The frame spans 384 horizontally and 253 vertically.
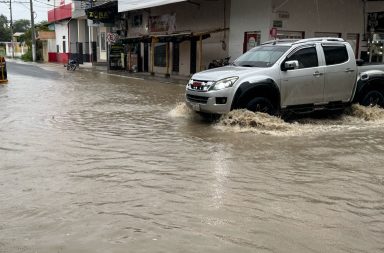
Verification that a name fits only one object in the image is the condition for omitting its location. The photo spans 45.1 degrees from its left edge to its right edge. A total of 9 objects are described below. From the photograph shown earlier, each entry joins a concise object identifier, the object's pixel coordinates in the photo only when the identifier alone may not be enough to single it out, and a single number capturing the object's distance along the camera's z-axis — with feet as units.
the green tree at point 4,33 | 379.35
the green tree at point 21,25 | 474.90
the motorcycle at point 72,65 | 115.03
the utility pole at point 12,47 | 230.68
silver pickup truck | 30.07
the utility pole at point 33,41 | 169.30
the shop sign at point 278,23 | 61.41
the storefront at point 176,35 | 73.00
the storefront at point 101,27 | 106.52
